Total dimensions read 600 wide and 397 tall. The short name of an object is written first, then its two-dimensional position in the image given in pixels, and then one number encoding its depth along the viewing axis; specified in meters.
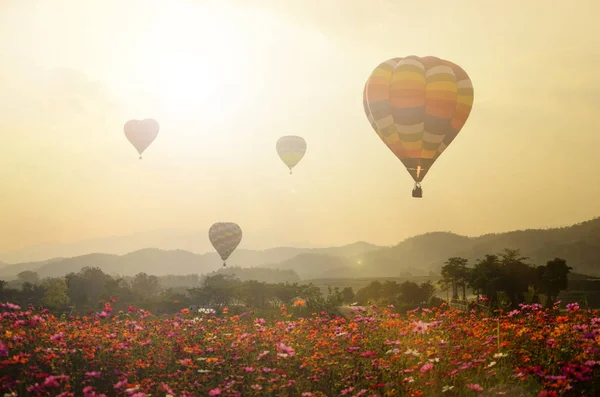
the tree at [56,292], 76.09
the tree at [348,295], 68.00
